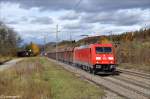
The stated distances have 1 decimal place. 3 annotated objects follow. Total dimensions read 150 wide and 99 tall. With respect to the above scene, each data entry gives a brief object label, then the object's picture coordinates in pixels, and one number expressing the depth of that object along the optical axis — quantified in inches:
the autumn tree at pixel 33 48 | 4162.8
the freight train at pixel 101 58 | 844.2
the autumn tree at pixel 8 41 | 2946.5
